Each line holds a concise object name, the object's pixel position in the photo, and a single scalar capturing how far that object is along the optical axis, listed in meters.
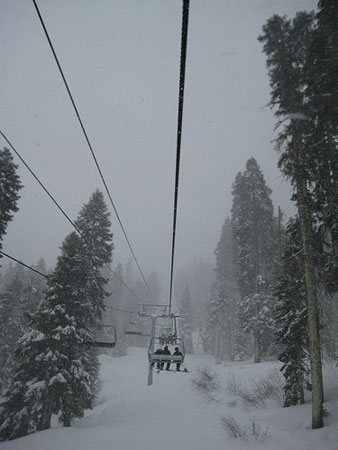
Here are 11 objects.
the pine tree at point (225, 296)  37.28
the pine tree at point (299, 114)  11.20
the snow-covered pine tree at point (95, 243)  19.59
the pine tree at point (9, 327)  27.27
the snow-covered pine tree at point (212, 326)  37.89
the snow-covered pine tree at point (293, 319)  12.12
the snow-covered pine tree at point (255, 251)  23.41
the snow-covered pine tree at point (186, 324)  52.25
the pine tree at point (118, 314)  46.84
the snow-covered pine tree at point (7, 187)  17.88
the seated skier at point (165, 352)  12.57
